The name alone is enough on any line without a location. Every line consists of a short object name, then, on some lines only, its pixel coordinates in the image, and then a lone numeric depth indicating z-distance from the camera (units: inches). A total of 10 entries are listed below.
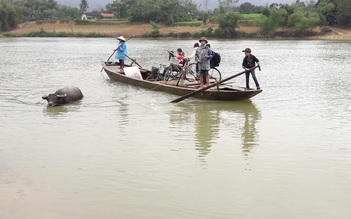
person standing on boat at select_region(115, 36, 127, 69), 631.2
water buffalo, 438.0
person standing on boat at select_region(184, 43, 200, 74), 512.7
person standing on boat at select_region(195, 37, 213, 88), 448.7
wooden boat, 440.1
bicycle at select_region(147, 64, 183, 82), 541.6
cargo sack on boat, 581.3
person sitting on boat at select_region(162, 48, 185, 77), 533.8
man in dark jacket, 443.8
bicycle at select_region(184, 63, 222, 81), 518.0
